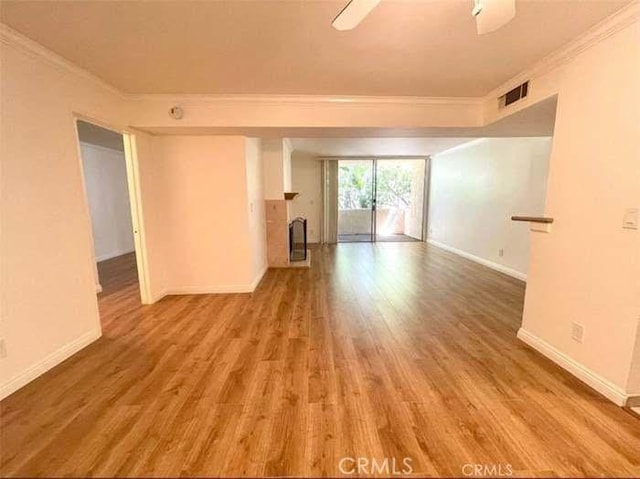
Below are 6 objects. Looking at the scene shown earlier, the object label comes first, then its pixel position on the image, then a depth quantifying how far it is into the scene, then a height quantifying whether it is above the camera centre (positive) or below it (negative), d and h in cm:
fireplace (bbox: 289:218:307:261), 576 -94
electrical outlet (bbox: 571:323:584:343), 198 -95
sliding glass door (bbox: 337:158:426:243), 810 -14
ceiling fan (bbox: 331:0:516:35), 133 +86
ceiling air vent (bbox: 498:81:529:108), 250 +89
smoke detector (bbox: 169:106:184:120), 296 +85
